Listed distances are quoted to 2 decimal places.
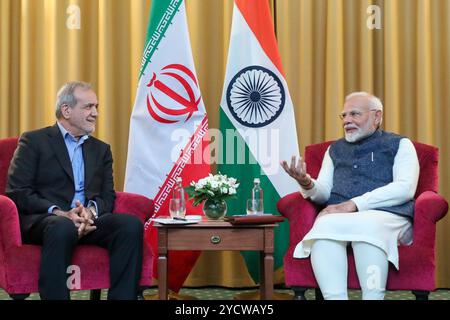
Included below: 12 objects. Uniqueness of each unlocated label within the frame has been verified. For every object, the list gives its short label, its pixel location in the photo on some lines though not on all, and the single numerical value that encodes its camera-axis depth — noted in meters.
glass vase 3.48
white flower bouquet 3.45
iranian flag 4.13
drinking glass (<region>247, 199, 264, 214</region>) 3.55
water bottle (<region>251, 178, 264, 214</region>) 3.55
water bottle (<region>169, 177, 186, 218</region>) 3.49
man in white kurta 3.10
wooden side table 3.30
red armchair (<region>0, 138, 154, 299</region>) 3.02
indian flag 4.16
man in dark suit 3.01
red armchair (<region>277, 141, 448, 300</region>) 3.14
